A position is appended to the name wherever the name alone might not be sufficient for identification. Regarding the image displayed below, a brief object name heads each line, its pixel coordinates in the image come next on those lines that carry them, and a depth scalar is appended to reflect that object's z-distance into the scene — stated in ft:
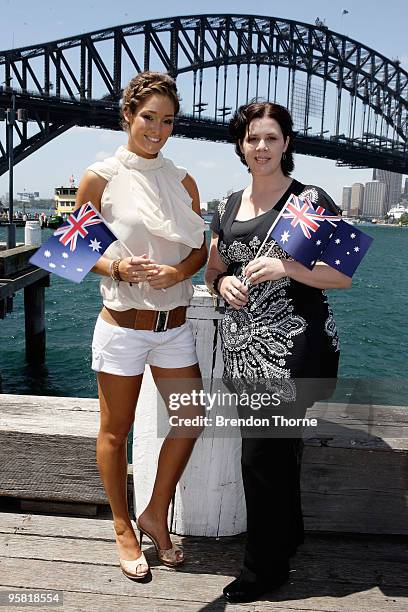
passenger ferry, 227.40
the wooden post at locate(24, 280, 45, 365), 44.06
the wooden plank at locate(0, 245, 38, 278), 33.76
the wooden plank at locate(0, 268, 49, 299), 32.83
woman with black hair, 6.63
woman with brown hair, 6.82
